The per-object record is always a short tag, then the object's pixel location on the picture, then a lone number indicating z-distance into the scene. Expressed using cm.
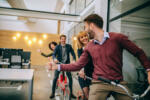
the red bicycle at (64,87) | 320
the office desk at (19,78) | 262
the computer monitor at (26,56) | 676
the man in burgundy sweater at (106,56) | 138
